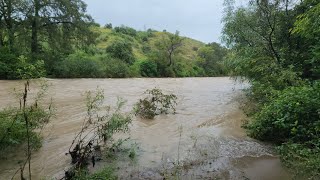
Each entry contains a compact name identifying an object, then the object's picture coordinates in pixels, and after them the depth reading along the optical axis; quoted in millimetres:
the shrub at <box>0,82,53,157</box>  3823
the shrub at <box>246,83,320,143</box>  4739
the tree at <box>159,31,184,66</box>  29336
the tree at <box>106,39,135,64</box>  24949
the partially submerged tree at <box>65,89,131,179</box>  3545
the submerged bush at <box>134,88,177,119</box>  7033
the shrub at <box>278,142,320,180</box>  3285
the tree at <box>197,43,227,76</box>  34326
